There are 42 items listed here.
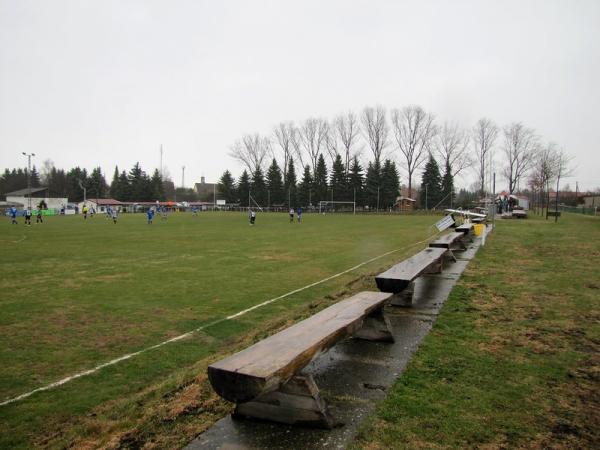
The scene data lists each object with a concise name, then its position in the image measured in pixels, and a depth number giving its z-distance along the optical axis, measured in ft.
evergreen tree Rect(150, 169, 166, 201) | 337.93
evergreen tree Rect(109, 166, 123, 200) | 342.85
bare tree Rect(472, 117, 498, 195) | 249.75
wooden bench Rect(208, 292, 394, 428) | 8.52
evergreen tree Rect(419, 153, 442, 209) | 246.06
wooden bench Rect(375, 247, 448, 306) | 18.52
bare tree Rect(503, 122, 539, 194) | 246.88
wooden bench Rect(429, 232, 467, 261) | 32.84
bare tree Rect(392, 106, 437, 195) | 247.91
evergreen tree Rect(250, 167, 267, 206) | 285.23
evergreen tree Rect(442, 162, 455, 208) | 242.25
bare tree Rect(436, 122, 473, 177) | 250.16
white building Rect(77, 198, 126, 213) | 284.41
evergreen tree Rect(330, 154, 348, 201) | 261.24
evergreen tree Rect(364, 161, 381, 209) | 249.14
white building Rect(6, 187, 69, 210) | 296.12
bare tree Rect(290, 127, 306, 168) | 285.35
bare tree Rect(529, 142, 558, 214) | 172.98
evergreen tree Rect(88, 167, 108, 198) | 348.79
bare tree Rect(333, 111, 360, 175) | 267.18
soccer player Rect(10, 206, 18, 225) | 120.49
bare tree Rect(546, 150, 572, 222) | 159.68
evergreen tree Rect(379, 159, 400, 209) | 248.93
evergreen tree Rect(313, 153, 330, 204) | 271.28
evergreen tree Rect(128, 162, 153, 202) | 330.13
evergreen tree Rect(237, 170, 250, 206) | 294.87
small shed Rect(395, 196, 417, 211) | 256.15
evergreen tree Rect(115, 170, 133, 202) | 331.36
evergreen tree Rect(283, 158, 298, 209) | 274.98
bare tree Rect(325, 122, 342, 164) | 273.75
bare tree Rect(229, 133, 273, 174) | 295.42
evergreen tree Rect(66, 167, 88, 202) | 347.22
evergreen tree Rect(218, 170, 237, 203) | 311.68
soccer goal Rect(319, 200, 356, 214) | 250.37
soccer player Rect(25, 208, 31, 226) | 111.65
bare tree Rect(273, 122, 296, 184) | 284.20
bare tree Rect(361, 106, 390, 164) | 256.52
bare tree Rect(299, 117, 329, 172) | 275.59
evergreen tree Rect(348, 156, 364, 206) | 256.73
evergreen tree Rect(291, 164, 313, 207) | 273.33
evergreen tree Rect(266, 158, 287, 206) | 282.15
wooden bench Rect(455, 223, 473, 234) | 47.39
